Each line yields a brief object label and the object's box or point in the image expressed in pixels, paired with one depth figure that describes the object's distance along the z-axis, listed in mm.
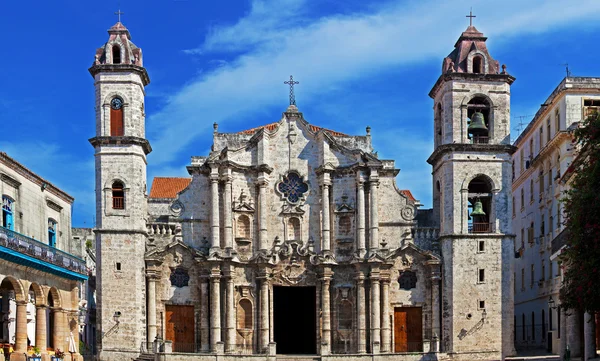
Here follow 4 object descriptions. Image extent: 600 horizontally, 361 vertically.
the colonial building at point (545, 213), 43469
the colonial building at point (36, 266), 35000
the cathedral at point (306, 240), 41531
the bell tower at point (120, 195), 40656
